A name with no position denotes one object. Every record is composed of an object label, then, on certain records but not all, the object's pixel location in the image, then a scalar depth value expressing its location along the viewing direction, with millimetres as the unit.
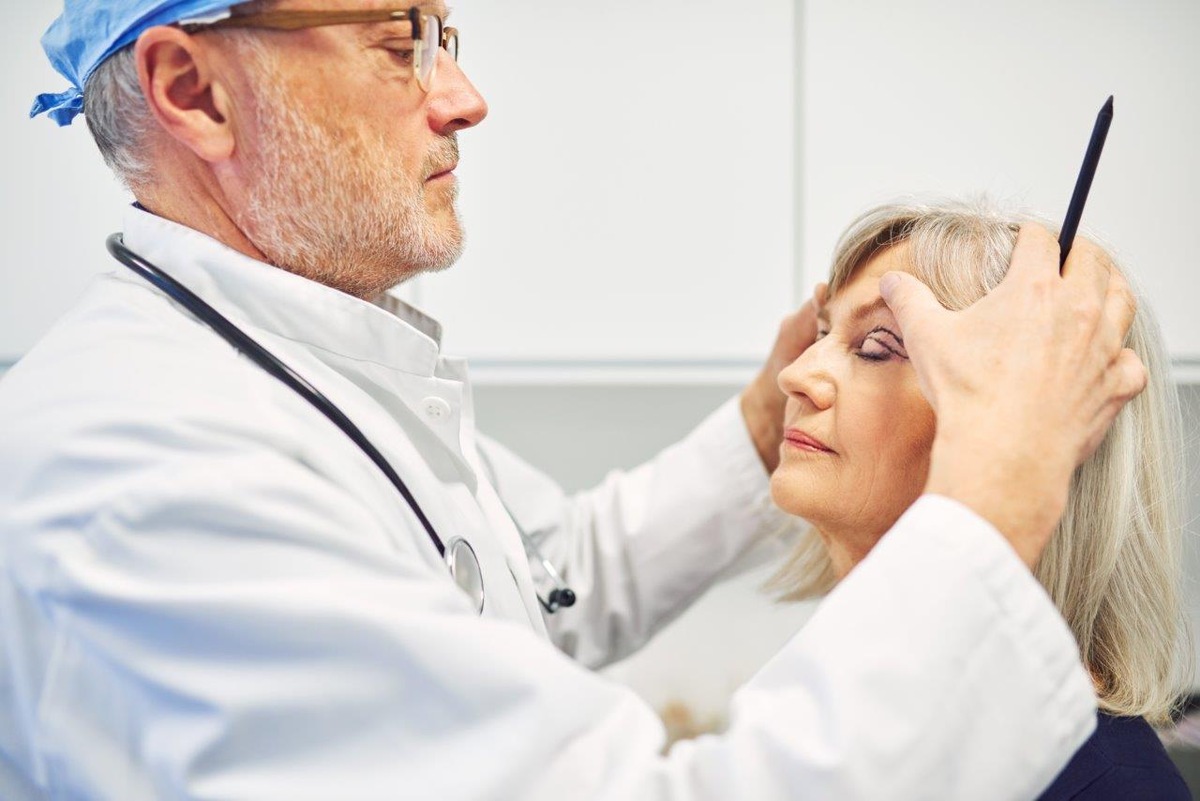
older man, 647
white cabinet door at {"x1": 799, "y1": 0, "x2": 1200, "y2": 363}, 1287
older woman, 992
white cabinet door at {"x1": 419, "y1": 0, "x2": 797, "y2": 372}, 1375
